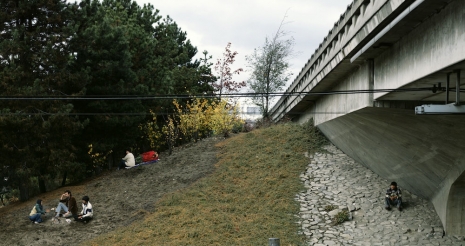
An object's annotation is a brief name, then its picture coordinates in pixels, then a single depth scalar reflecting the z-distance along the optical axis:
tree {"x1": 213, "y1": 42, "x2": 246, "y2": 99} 33.66
